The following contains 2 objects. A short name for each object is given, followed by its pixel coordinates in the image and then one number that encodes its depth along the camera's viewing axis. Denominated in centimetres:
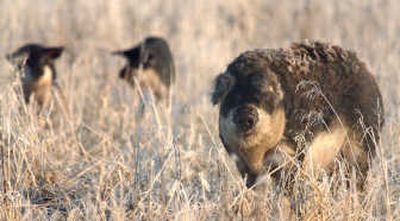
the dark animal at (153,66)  2131
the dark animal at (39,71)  1950
